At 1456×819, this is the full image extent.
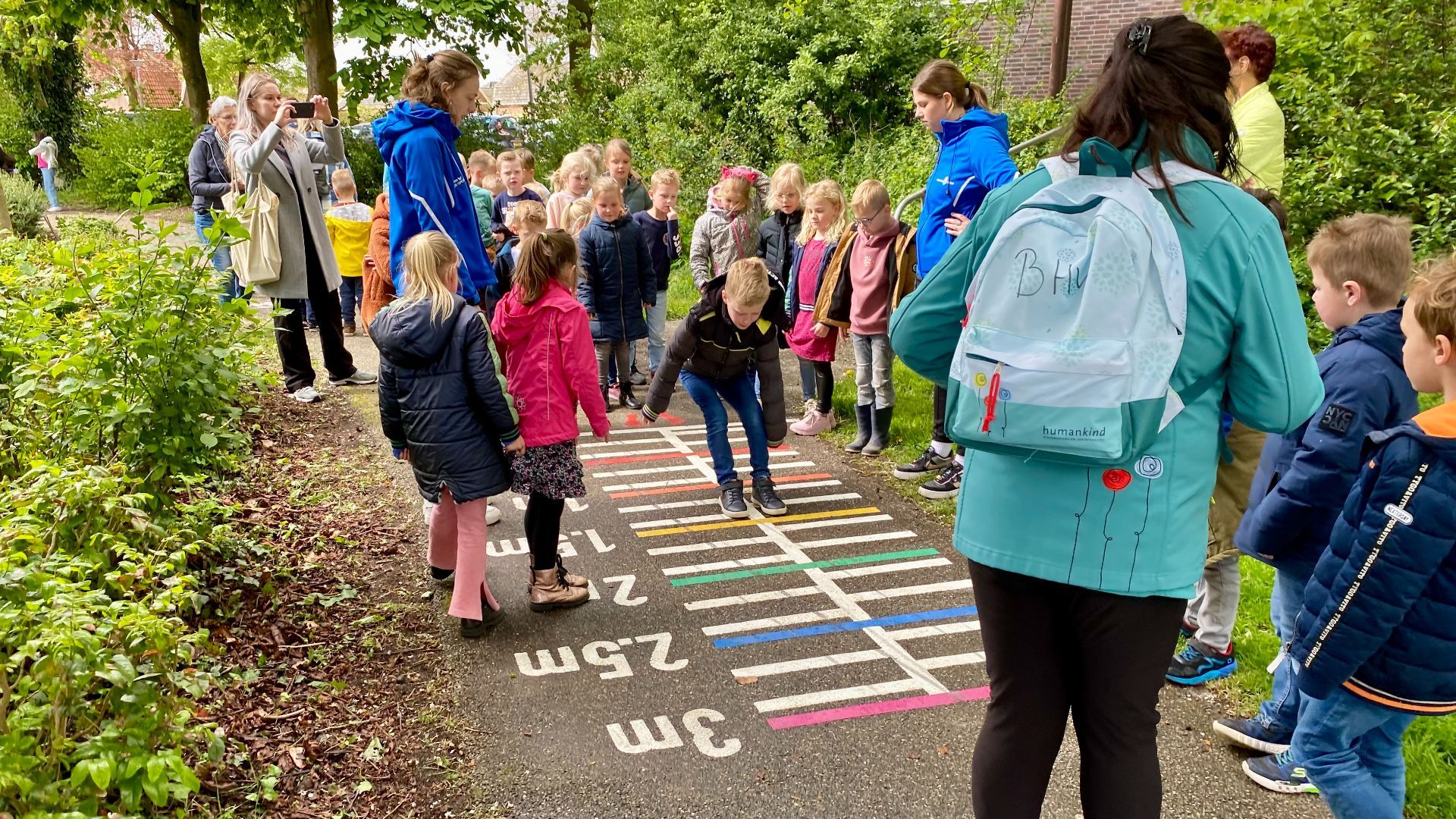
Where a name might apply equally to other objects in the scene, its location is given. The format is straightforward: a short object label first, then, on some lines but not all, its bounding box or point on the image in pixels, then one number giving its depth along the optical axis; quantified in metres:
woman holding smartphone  6.66
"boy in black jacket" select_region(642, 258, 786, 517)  5.56
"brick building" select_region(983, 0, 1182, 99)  17.45
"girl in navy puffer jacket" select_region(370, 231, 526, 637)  4.03
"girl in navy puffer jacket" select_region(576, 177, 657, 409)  7.34
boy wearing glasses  6.48
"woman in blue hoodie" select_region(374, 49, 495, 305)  4.98
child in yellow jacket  9.86
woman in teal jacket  1.97
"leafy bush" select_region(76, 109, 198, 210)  24.33
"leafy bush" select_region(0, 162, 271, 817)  2.41
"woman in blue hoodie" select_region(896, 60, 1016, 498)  5.31
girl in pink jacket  4.39
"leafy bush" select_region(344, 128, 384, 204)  21.44
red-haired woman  4.73
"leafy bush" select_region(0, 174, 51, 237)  12.54
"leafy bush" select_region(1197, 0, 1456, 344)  8.08
